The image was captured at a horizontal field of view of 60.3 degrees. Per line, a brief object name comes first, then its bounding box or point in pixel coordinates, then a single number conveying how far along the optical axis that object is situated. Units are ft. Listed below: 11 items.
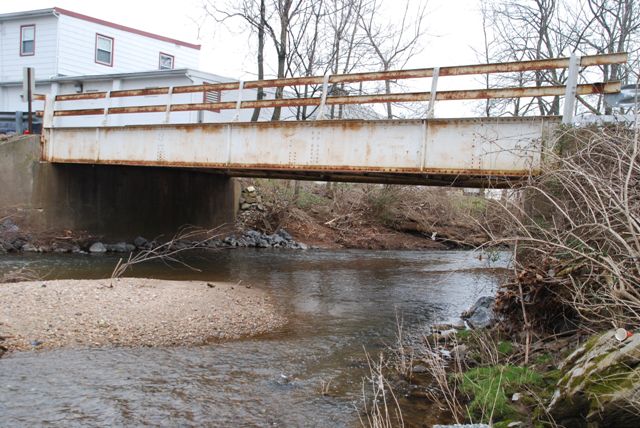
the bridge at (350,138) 35.12
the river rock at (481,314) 32.65
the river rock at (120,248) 62.13
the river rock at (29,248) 55.93
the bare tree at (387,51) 103.55
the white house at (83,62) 83.61
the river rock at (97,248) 60.00
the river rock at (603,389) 13.97
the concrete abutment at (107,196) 57.98
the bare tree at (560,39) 73.97
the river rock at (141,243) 65.15
